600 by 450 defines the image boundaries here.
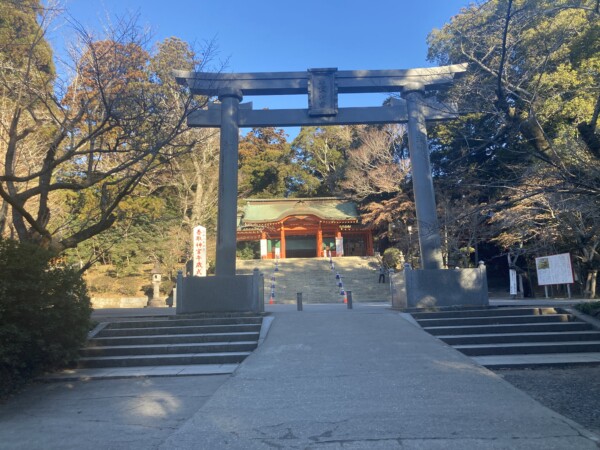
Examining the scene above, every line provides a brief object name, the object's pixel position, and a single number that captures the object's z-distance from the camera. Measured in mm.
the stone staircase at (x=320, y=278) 23250
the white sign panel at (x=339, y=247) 33250
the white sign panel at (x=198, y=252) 18812
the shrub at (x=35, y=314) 6238
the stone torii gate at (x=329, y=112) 12078
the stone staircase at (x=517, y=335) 7709
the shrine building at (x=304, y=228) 32469
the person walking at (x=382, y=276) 25016
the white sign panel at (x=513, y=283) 20430
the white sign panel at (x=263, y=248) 33281
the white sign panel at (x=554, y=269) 16250
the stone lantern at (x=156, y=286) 21031
